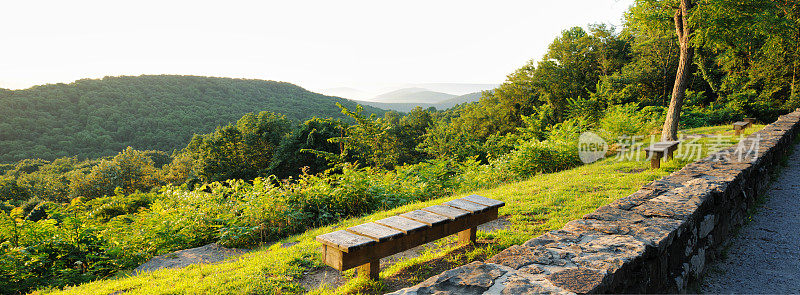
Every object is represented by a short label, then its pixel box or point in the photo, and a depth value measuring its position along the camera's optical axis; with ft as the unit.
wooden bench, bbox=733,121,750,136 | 38.09
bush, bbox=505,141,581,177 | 26.71
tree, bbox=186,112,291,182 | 100.01
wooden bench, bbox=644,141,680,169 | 22.16
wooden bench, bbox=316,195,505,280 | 8.57
